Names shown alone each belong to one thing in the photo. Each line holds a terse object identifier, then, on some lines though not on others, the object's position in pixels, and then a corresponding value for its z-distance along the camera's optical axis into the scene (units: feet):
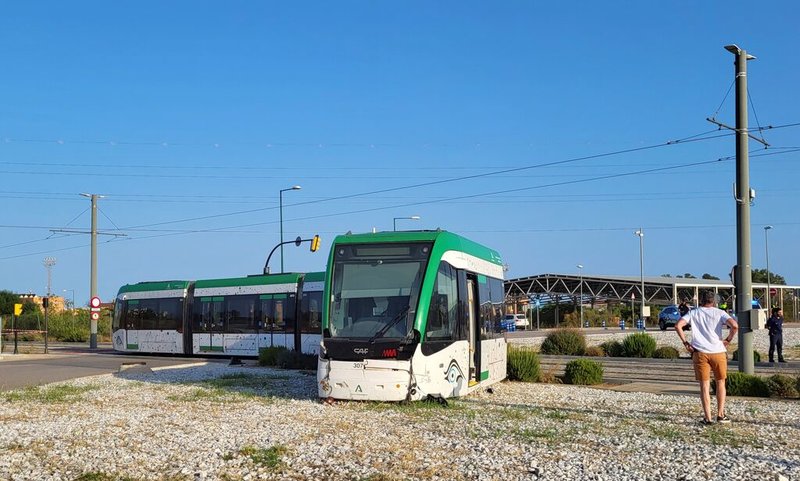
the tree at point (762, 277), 409.49
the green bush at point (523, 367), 65.05
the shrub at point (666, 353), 104.42
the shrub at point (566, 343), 111.34
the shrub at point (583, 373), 64.13
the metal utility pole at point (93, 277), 144.67
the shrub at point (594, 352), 110.01
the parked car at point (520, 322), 268.25
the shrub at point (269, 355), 80.64
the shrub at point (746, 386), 54.70
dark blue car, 190.85
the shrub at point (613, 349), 110.32
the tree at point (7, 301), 294.05
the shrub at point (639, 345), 107.04
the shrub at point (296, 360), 74.54
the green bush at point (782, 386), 53.93
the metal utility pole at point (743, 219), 62.59
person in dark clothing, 85.92
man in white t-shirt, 38.01
